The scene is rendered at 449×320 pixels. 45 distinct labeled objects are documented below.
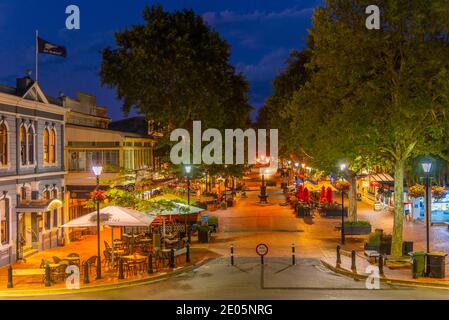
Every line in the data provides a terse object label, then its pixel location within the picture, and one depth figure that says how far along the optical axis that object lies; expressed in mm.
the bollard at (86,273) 20297
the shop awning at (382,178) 47541
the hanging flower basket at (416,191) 35688
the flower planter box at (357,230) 32750
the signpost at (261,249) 20250
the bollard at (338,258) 23253
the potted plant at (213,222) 34844
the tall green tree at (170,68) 40625
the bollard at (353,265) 22012
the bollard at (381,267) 21008
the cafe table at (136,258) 21961
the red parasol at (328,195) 45812
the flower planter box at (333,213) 44031
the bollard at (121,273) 21031
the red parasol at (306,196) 48184
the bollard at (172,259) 23047
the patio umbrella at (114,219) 22594
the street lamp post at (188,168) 32731
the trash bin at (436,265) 20250
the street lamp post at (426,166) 22125
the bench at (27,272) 19953
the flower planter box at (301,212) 43625
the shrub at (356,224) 32812
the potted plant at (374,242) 26672
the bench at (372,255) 23539
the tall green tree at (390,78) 21812
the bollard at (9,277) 19198
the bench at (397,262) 22783
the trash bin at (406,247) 25608
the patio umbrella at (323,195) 47000
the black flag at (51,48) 30734
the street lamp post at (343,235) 30109
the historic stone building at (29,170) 25344
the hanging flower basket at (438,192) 35594
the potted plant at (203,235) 31203
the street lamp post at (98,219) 21102
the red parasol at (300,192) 51041
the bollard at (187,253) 24675
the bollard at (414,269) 20391
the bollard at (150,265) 21892
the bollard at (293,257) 23809
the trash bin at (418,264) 20422
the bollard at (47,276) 19609
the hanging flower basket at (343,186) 33138
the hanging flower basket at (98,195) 21797
